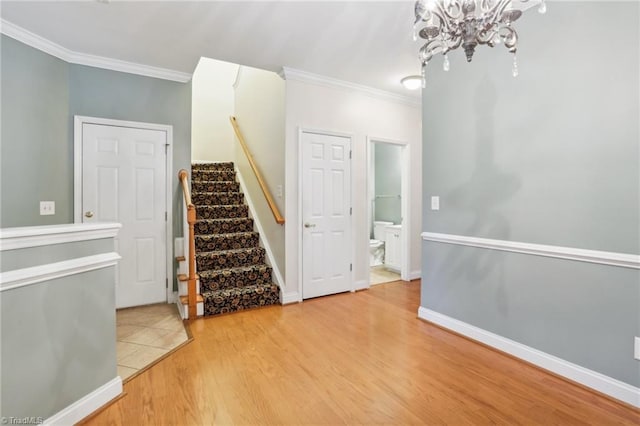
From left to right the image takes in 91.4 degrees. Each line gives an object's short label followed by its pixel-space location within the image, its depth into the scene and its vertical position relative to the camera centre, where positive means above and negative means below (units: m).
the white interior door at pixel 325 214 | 3.78 -0.03
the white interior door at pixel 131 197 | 3.32 +0.16
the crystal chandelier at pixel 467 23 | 1.51 +0.94
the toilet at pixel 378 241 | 5.60 -0.54
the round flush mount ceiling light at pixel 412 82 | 3.74 +1.58
